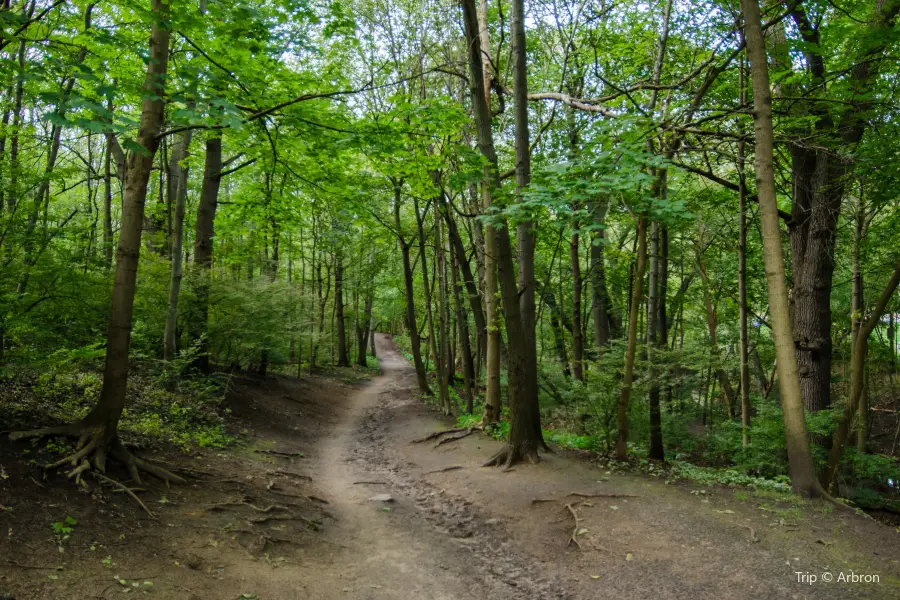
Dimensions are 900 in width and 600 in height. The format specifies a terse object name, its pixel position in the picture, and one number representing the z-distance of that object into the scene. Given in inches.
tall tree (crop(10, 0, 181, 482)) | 213.5
